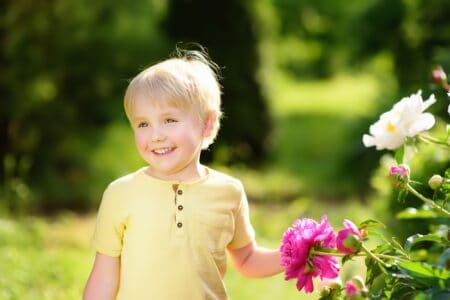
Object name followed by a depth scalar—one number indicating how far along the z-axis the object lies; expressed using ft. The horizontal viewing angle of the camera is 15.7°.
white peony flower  12.18
